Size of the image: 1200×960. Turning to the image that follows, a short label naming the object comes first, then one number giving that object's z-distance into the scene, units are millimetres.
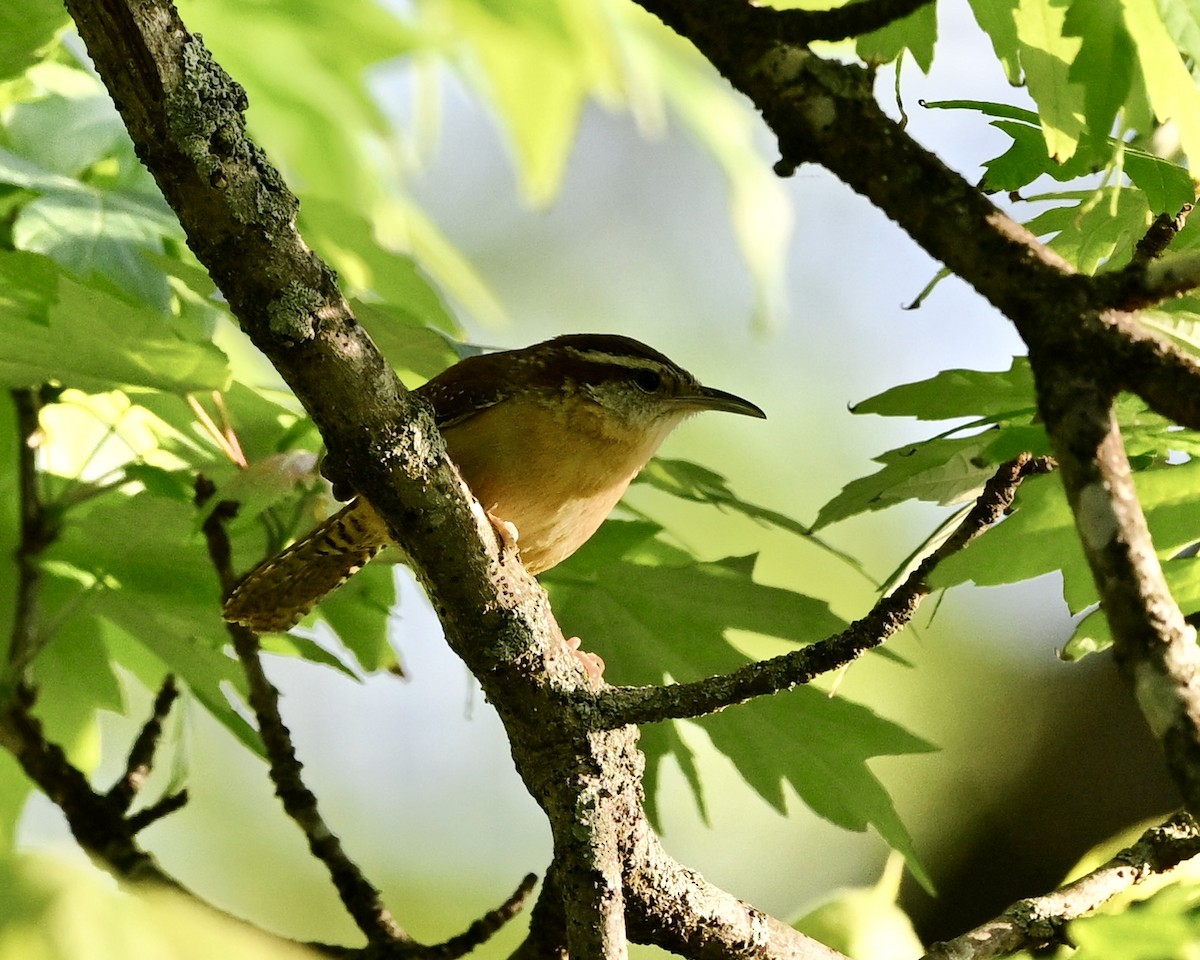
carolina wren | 4352
